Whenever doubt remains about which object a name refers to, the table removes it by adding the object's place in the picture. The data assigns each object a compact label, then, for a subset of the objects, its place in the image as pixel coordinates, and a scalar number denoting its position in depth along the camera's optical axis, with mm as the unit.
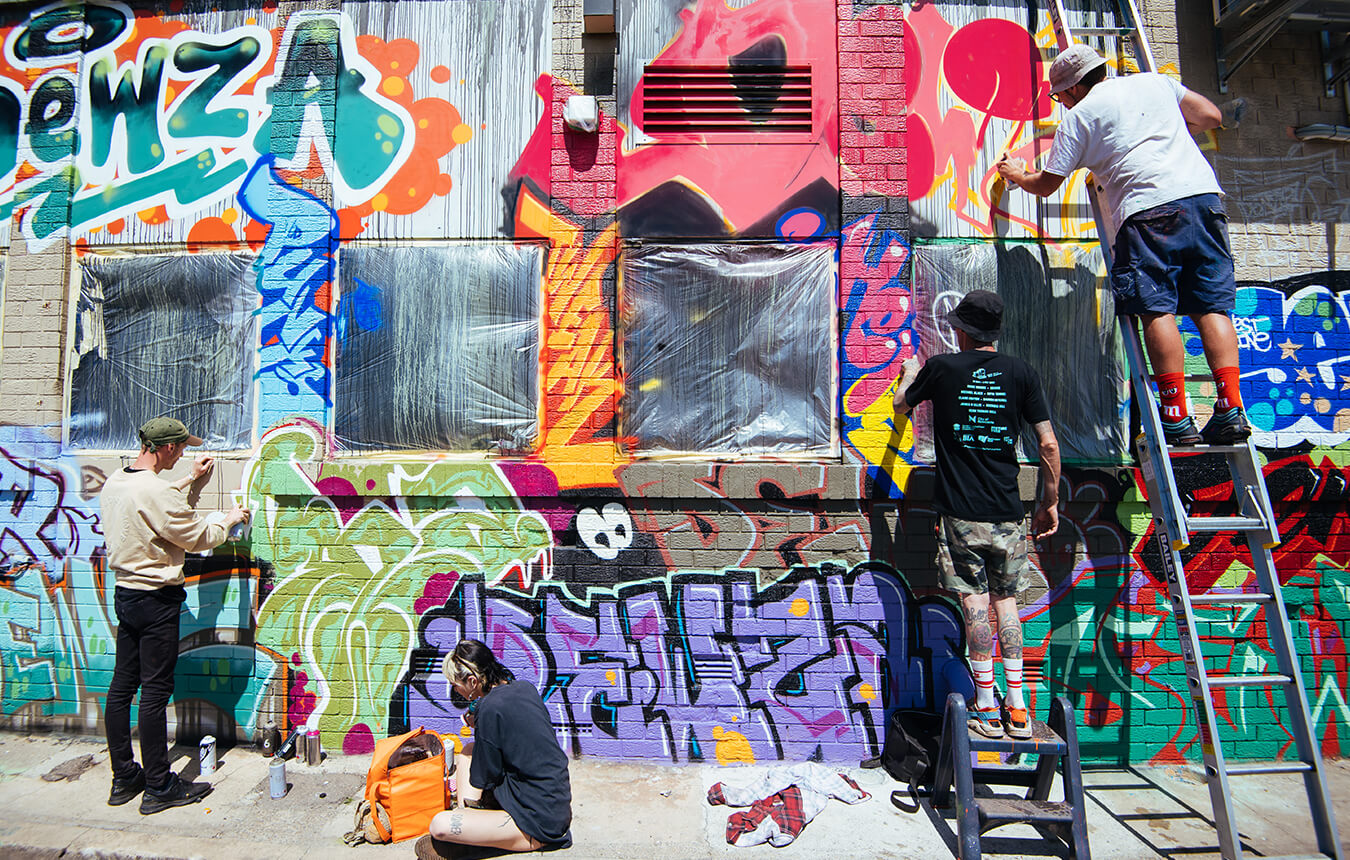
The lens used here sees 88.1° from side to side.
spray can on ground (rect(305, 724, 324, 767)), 4129
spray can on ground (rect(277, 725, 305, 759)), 4091
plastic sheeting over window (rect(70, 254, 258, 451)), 4641
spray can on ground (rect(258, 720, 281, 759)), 4180
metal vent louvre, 4445
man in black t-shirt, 3398
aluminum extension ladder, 3045
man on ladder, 3383
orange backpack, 3379
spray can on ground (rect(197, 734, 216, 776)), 4047
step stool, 3131
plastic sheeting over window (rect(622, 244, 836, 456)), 4402
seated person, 3129
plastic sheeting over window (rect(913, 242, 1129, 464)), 4375
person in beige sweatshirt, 3742
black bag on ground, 3680
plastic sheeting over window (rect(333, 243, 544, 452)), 4477
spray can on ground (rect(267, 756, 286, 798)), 3770
